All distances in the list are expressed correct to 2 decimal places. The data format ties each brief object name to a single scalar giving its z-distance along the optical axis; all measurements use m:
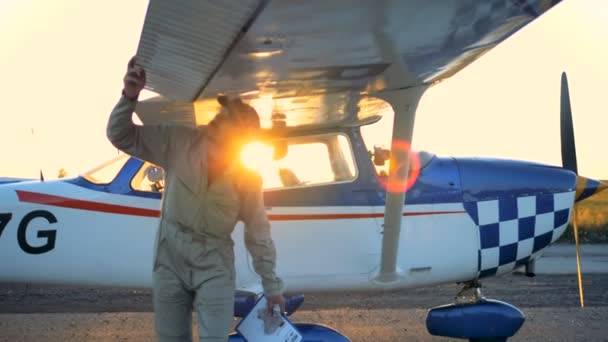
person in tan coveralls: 4.39
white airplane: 6.45
